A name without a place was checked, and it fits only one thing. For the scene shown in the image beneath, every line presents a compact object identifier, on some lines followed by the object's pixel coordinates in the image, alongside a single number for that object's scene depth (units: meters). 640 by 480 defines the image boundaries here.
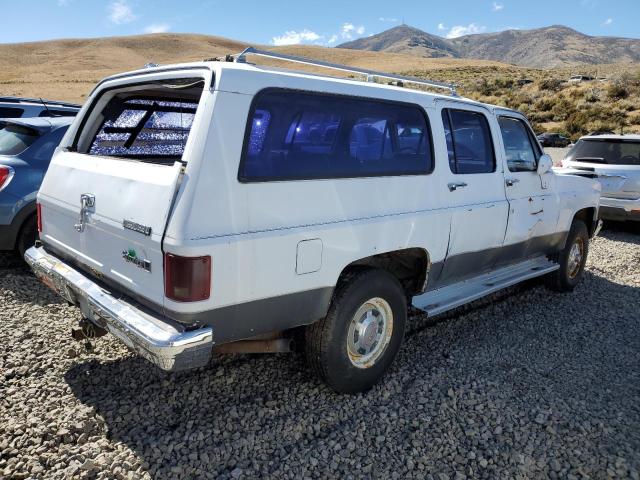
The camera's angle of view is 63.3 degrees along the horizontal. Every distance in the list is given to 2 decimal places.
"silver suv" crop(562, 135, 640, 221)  8.27
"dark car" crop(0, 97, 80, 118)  8.26
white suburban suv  2.60
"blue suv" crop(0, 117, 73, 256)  5.23
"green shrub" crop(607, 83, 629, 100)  30.05
